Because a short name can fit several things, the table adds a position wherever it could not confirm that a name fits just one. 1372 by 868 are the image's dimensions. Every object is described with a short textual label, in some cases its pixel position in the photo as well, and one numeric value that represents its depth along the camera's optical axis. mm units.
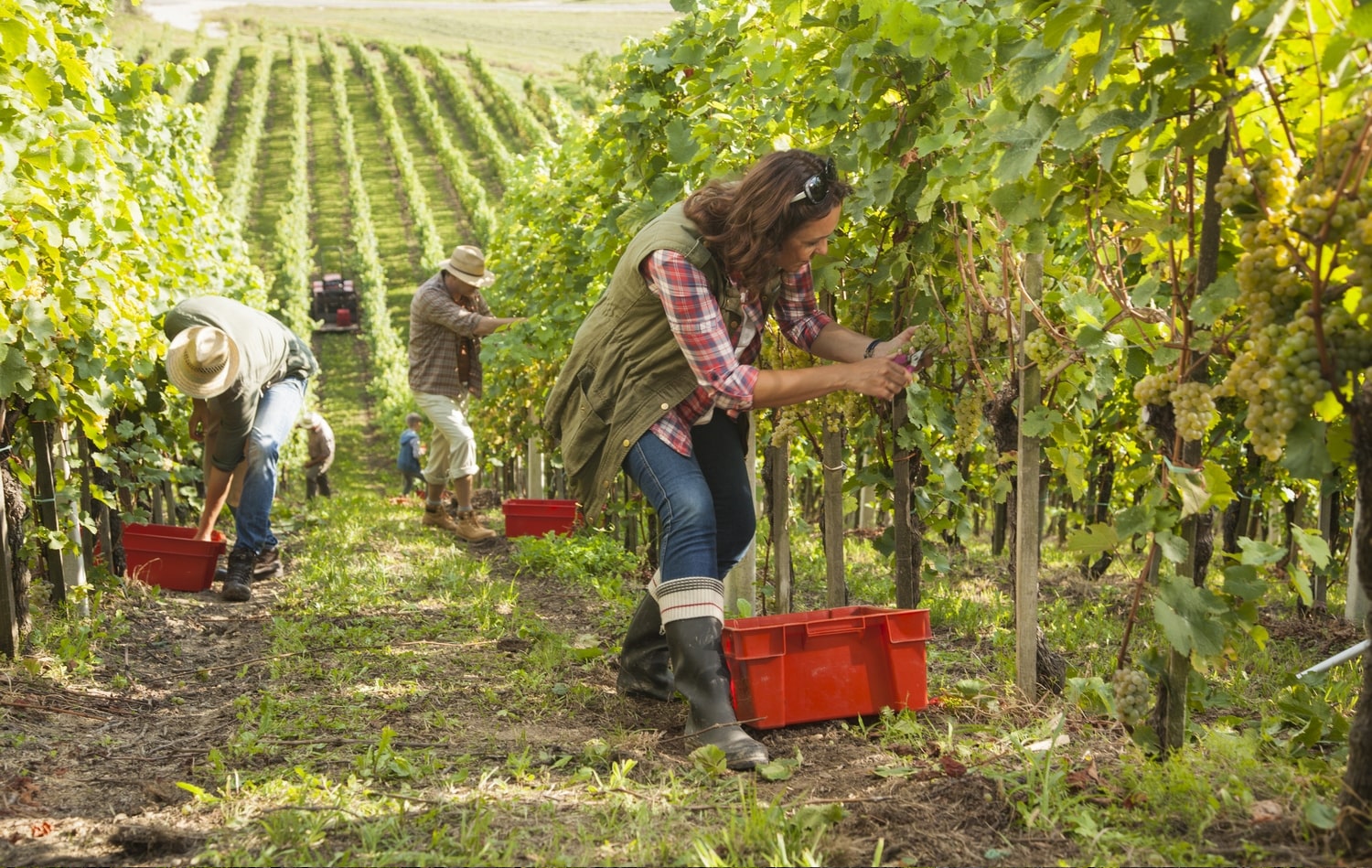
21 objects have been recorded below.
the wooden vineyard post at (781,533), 4008
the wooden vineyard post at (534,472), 10125
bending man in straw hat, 4809
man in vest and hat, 6859
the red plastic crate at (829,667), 2908
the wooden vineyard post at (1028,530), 2930
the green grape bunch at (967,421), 3338
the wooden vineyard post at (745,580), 4137
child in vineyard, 14891
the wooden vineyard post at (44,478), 4156
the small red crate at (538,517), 7051
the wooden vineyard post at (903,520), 3508
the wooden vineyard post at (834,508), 3697
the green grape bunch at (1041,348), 2764
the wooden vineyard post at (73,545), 4342
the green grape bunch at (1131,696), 2357
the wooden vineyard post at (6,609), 3572
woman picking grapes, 2867
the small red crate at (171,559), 5129
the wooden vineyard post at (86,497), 4875
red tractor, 29062
